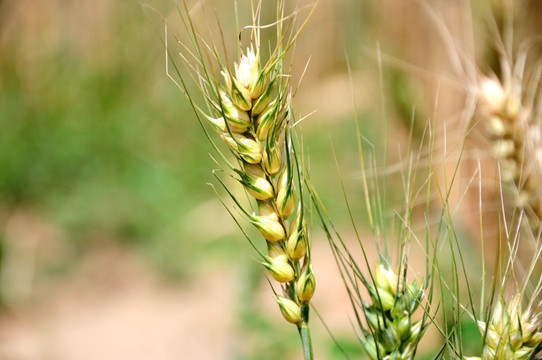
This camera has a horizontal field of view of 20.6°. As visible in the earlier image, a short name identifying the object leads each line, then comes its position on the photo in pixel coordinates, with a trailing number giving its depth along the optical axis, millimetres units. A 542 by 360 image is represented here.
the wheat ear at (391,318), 443
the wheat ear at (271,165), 439
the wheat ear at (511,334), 434
